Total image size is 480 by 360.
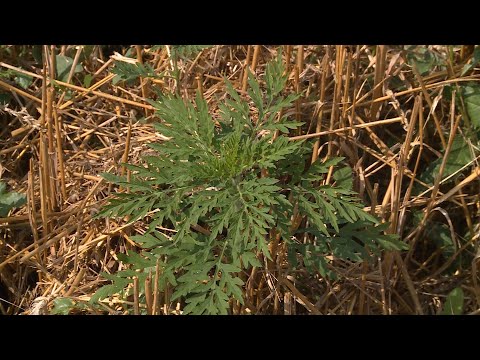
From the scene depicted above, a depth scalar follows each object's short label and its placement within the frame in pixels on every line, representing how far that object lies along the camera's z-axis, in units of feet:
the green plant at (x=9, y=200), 8.16
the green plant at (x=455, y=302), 7.28
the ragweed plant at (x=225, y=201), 6.12
